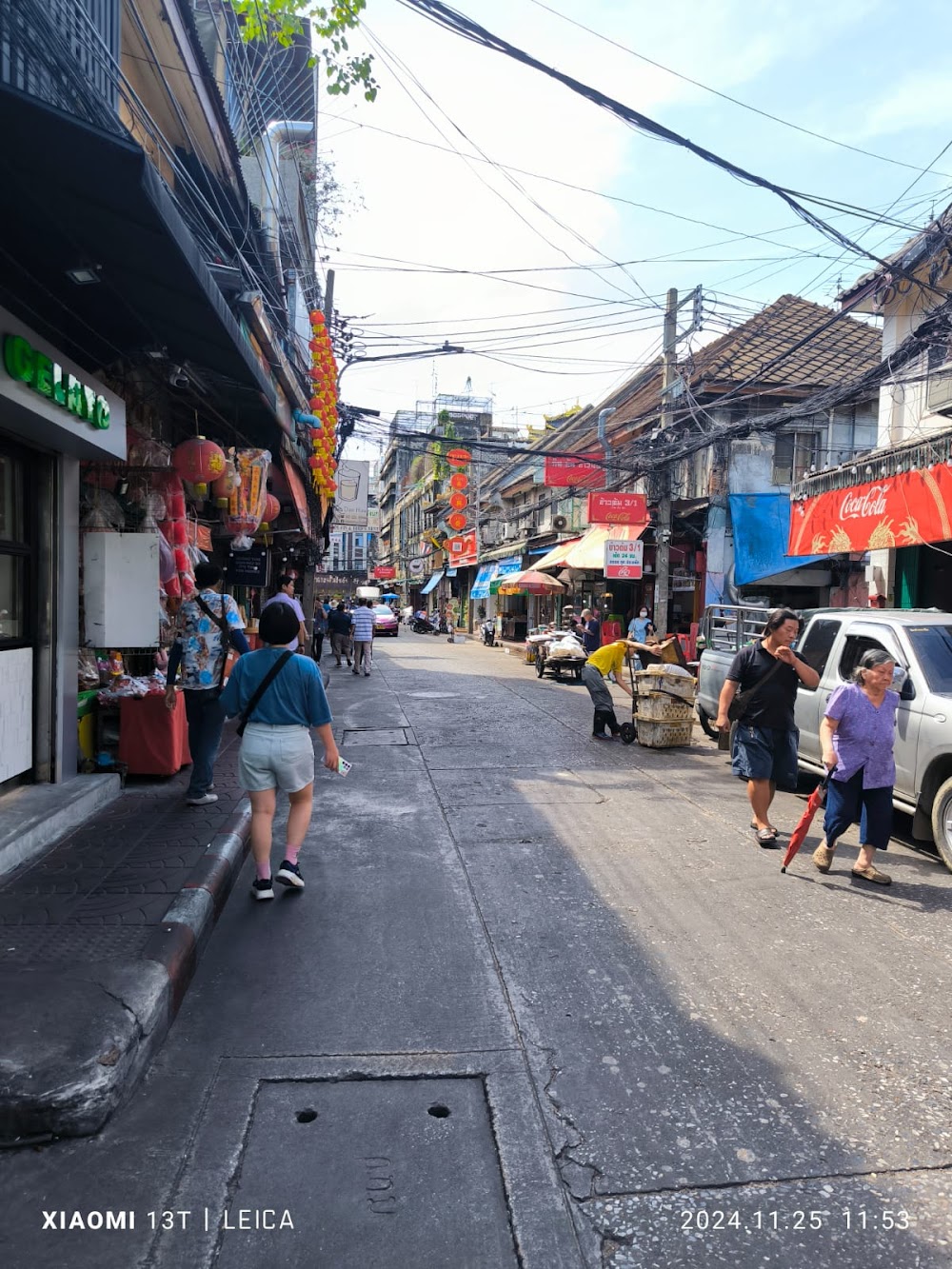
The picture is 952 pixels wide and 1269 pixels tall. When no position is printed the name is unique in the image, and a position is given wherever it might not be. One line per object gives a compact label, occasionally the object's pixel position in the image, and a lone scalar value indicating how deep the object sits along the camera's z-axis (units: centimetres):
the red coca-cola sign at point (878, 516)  1102
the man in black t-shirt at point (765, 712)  641
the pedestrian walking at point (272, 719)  496
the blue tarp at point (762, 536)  2042
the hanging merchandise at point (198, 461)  883
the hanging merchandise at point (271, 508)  1267
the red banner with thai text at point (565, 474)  2380
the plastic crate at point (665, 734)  1068
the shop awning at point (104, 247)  390
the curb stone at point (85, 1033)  288
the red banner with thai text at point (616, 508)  2064
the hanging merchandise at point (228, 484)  953
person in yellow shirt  1067
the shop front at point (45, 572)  600
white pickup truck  611
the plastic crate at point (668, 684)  1052
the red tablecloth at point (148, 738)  739
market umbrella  2680
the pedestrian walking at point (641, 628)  2050
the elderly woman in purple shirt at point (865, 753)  545
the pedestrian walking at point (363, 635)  2002
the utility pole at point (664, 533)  2053
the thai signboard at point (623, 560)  2100
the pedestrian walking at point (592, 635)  2162
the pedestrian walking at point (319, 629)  2408
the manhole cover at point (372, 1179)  240
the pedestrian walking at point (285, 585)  939
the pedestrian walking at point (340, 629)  2272
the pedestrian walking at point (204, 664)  670
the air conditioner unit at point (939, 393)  1275
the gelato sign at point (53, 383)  501
